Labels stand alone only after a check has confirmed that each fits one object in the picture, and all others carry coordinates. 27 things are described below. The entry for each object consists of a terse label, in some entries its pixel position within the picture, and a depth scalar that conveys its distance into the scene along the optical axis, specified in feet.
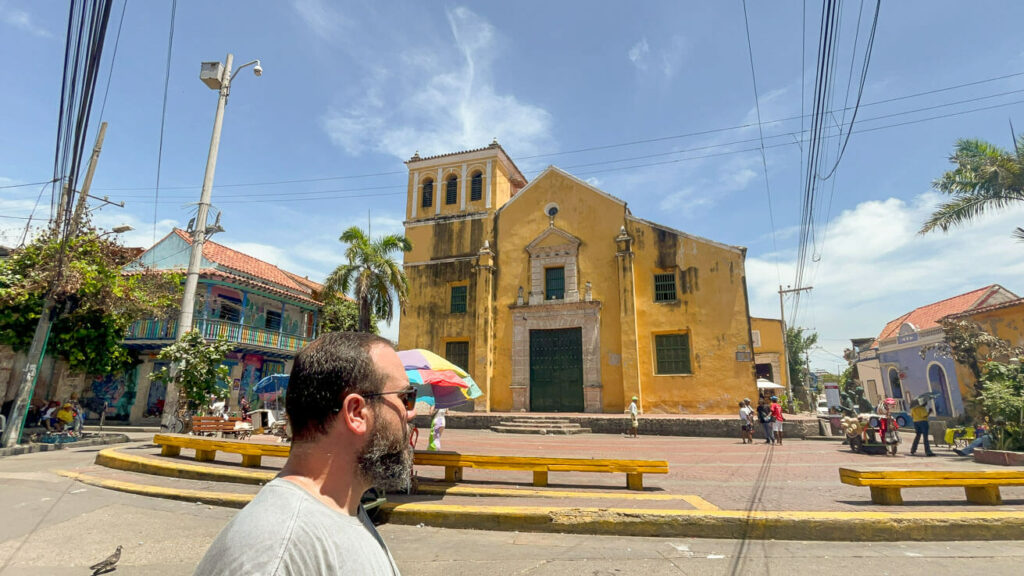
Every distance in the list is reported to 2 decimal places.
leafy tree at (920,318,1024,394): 57.11
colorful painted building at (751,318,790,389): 92.43
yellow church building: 60.75
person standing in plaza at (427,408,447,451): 32.09
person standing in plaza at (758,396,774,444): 46.91
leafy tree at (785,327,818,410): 121.60
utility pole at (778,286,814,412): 86.29
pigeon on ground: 13.50
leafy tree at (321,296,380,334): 90.02
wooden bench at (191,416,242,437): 40.95
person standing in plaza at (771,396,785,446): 47.37
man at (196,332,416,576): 3.21
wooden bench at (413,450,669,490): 23.22
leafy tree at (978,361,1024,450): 34.37
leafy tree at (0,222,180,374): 45.88
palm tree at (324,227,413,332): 61.52
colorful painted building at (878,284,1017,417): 76.38
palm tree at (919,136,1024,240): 48.62
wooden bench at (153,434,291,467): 26.86
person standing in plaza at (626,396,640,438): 50.08
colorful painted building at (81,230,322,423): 67.36
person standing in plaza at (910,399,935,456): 39.40
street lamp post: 38.86
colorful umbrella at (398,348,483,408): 22.53
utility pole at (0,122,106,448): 39.78
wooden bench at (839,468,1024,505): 20.21
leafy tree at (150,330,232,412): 38.19
